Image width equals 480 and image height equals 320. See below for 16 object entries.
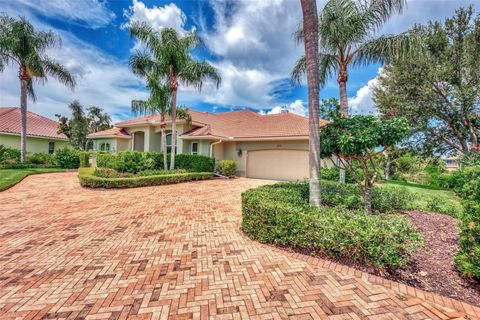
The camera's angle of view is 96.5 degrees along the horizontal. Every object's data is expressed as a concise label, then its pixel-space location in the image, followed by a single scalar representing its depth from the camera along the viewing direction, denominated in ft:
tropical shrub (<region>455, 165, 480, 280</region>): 10.28
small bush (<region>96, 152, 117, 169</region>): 49.01
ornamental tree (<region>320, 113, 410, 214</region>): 15.74
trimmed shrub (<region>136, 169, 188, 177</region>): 43.23
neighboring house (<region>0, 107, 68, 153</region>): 68.55
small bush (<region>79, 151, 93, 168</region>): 63.67
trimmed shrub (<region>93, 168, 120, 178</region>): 38.51
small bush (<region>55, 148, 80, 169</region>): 64.13
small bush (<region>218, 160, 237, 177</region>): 53.47
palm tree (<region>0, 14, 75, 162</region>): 52.54
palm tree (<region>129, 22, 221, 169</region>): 43.60
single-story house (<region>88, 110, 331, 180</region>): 52.31
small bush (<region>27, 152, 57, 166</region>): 63.31
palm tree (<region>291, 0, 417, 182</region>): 25.46
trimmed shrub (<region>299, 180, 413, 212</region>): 21.21
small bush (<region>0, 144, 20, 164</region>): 56.34
